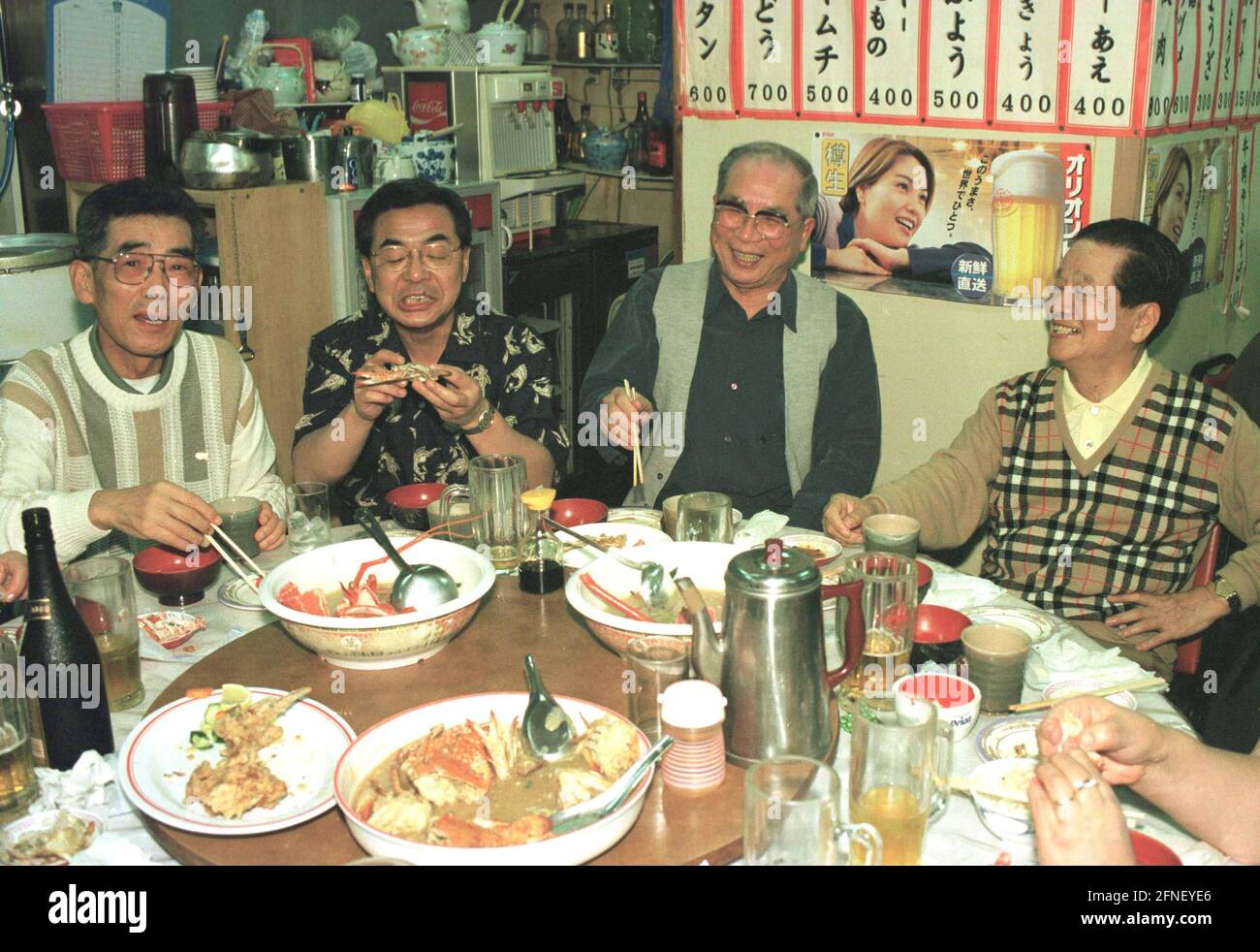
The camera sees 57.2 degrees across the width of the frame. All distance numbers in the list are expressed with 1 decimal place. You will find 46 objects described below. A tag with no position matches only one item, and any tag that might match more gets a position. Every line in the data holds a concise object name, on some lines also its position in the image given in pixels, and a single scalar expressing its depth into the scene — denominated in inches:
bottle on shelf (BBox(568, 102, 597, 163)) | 253.0
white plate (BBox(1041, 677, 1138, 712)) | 67.0
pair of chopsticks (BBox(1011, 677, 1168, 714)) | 65.1
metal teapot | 56.4
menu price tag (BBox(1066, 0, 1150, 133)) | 111.9
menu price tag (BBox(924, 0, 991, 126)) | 121.4
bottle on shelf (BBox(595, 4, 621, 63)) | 245.0
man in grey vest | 118.5
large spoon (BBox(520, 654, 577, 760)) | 58.4
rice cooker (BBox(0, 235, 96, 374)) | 136.3
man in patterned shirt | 109.0
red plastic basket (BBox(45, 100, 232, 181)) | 156.4
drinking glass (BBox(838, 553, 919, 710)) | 67.1
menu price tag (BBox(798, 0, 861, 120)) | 131.0
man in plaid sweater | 96.0
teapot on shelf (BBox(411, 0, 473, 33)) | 208.4
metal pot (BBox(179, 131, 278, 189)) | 148.6
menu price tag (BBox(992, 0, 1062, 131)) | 116.6
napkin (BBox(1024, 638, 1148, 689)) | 69.7
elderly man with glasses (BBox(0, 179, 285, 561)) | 94.7
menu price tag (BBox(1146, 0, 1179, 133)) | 111.7
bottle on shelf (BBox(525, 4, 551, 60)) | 241.1
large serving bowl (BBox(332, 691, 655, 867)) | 48.1
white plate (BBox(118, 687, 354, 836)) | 54.2
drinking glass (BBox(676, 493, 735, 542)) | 83.2
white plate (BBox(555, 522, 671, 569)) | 82.4
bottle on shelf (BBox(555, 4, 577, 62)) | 252.5
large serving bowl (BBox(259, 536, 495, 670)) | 65.8
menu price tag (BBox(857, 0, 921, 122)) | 126.0
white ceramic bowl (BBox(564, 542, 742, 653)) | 67.6
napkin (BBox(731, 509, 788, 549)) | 89.9
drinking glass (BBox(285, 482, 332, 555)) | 88.5
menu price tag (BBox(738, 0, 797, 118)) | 135.5
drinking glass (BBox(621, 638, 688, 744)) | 59.6
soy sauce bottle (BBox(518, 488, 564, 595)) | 80.2
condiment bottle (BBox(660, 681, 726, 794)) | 55.9
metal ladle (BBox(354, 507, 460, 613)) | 72.8
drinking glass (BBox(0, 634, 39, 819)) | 56.3
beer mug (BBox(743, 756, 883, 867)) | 47.5
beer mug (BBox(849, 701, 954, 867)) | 51.9
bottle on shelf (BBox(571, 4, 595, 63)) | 250.2
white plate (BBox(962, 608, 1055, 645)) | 74.7
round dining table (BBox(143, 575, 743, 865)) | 53.1
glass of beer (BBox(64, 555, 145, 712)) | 67.4
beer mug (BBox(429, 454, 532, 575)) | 83.1
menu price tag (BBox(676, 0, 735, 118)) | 140.9
